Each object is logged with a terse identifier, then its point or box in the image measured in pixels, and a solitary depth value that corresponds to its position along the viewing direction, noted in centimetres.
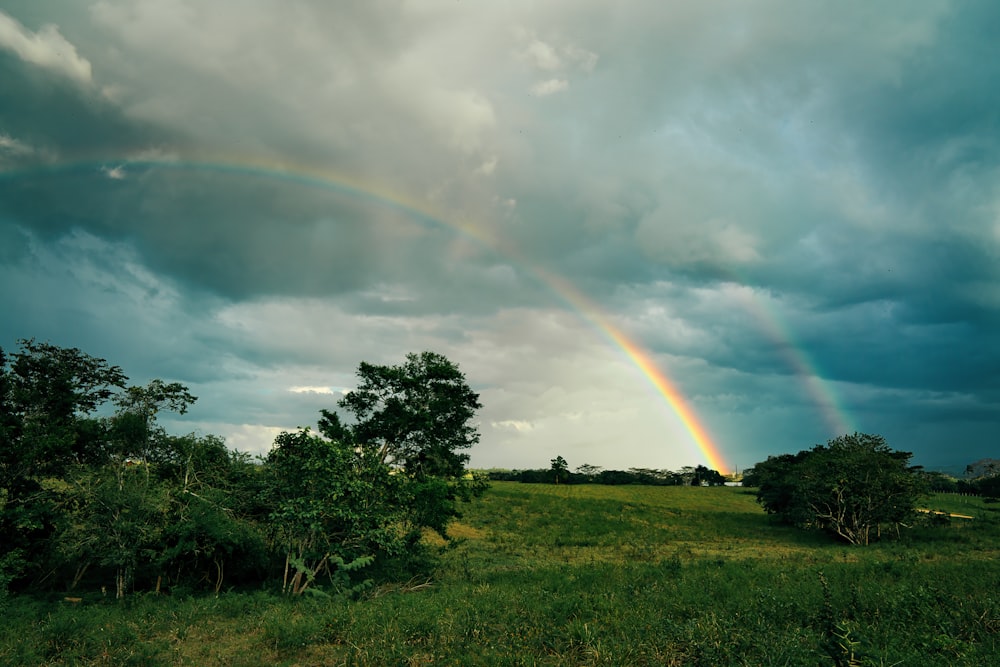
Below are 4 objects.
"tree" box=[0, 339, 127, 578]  2147
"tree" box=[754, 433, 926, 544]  4144
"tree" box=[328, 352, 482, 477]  3097
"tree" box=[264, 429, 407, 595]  2170
